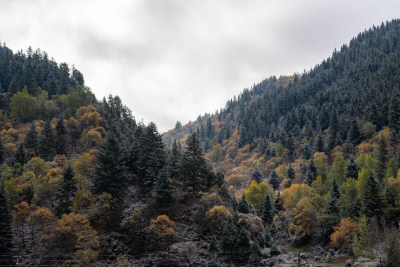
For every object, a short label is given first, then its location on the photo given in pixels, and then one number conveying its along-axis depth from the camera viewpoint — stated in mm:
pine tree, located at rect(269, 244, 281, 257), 54122
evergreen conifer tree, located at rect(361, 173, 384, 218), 55000
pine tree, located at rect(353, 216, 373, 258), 44547
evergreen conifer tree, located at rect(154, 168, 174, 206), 57469
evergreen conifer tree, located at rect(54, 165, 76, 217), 54000
